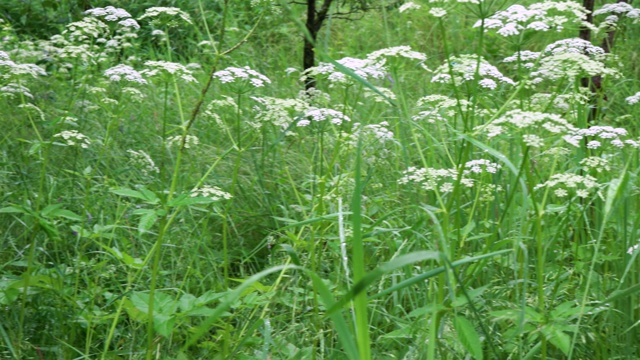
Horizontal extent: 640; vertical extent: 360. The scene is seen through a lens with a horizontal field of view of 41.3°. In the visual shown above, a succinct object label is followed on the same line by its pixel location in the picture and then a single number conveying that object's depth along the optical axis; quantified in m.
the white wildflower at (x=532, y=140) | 2.16
